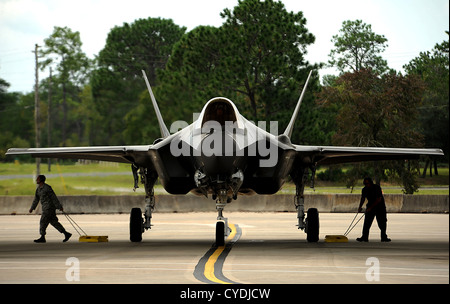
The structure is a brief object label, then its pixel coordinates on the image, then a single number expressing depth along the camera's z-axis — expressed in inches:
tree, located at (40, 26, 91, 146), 4023.1
